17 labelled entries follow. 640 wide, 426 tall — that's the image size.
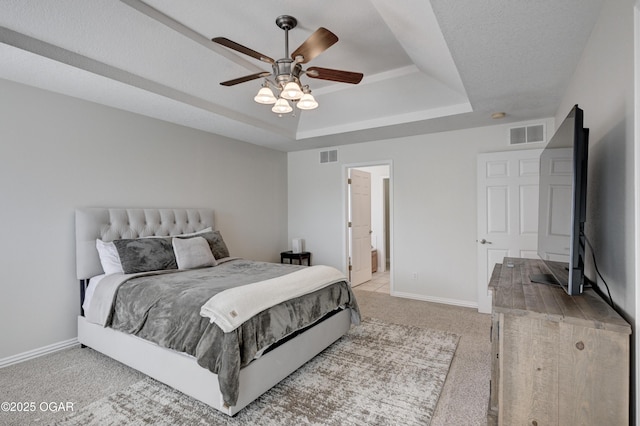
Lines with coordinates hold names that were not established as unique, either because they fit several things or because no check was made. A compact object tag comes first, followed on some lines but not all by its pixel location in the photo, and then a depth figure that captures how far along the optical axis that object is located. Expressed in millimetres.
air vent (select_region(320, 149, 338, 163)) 5426
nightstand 5456
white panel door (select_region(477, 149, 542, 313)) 3830
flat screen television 1475
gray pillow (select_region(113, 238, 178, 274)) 3006
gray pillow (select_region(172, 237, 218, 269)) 3318
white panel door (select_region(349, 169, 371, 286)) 5469
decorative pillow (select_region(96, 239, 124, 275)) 3035
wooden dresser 1236
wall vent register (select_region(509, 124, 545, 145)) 3883
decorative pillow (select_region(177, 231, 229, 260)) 3840
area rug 1997
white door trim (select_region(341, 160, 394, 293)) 5340
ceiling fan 2148
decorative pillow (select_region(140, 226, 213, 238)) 3632
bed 2020
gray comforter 1947
